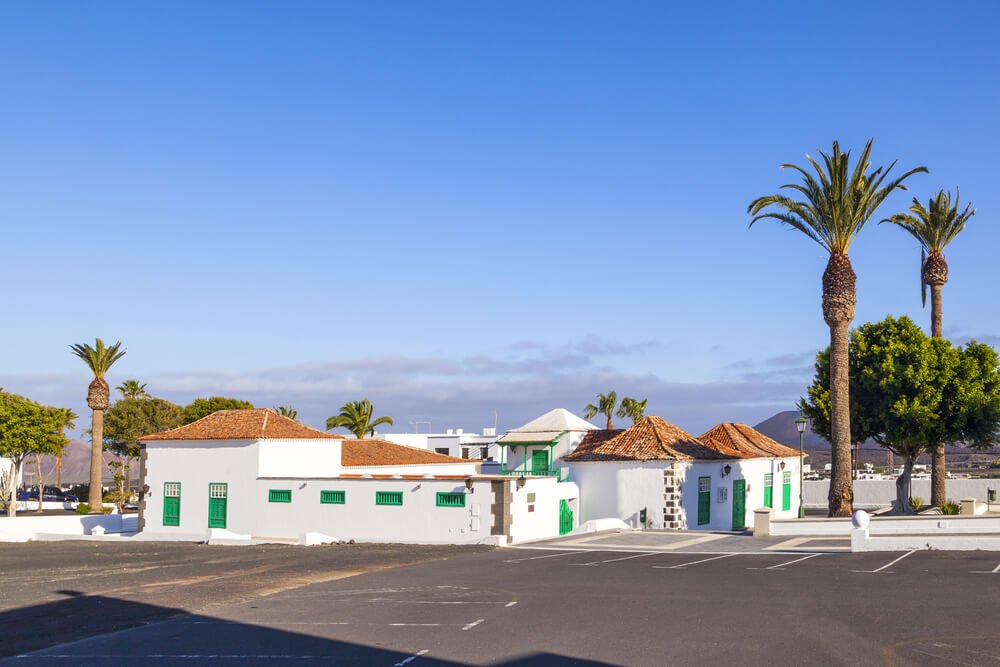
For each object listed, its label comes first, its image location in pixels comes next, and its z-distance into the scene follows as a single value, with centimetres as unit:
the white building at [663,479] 4506
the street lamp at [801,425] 4616
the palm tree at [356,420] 9825
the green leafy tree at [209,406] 8100
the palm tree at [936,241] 4975
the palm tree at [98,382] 6712
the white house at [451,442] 9456
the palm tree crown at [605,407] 10462
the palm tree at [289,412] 10195
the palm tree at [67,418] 7012
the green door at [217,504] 4529
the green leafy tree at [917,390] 4684
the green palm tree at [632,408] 10338
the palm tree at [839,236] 4100
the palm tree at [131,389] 9244
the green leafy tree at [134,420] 8325
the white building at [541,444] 5400
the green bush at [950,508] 4947
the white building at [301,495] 3947
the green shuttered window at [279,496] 4366
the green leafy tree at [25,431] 6719
